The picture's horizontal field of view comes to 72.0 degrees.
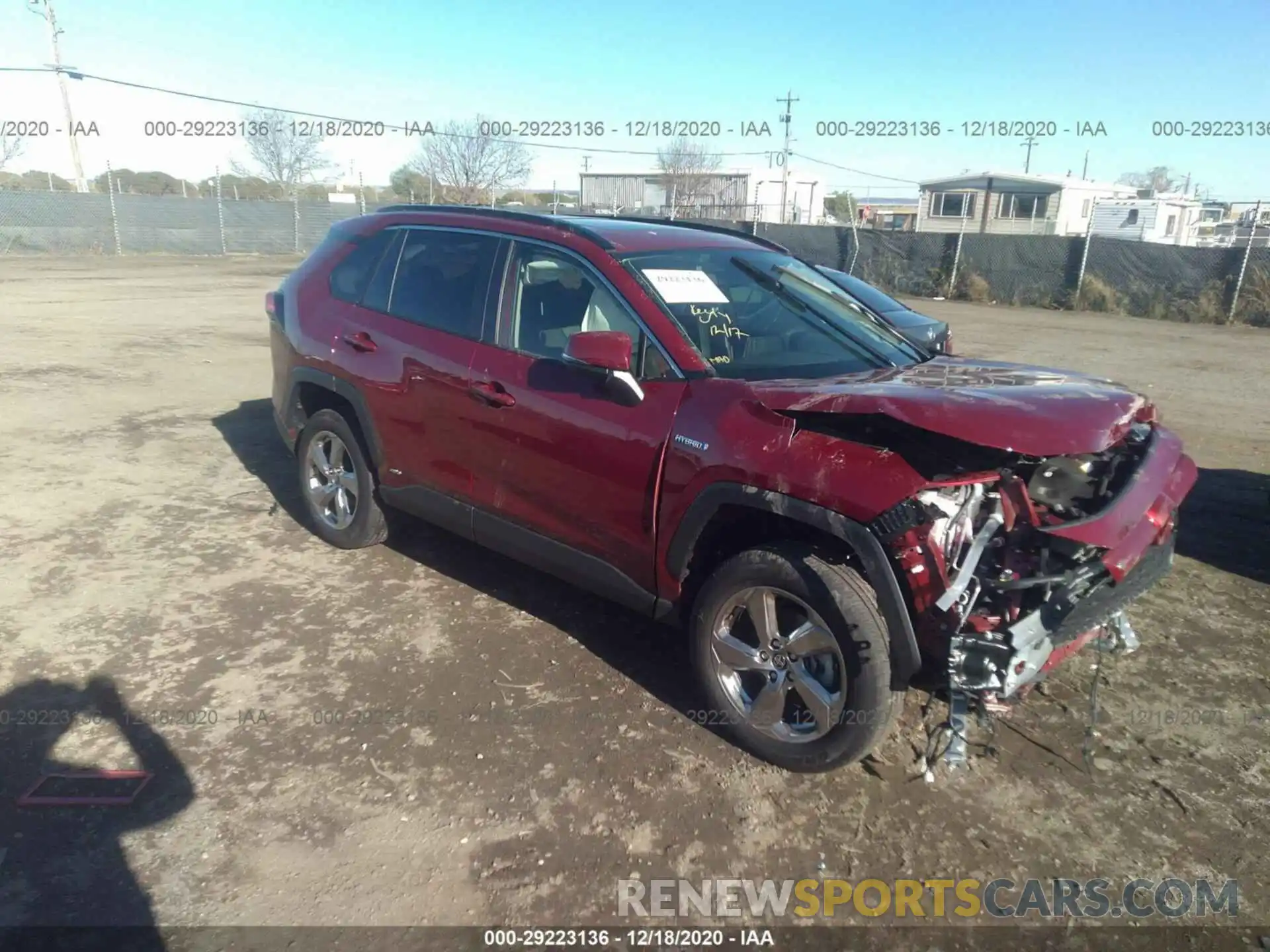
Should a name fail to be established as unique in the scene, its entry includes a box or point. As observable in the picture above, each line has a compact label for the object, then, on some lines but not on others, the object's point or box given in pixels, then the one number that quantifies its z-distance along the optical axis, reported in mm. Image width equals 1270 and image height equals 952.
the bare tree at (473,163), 37906
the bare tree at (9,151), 38416
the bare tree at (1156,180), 79556
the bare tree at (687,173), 41500
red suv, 2820
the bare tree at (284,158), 45406
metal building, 42050
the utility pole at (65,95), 28562
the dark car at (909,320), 7738
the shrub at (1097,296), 19500
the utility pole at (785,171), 41438
